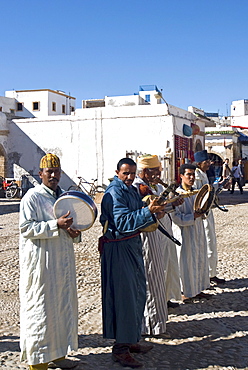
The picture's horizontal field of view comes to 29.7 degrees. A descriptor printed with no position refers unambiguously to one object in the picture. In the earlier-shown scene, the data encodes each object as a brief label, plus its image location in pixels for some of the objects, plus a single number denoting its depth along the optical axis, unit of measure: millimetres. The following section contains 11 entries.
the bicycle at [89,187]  19531
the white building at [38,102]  45688
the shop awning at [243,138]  34562
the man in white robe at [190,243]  5062
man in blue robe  3500
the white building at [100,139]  19484
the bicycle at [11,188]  19547
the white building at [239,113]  47906
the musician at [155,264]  4098
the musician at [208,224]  5863
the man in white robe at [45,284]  3260
